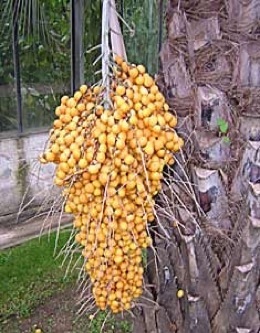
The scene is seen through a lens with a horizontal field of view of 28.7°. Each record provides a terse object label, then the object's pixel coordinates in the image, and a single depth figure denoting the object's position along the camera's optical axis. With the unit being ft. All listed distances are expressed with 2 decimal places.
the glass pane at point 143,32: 15.08
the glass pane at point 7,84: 14.08
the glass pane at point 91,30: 14.60
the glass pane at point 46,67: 14.43
